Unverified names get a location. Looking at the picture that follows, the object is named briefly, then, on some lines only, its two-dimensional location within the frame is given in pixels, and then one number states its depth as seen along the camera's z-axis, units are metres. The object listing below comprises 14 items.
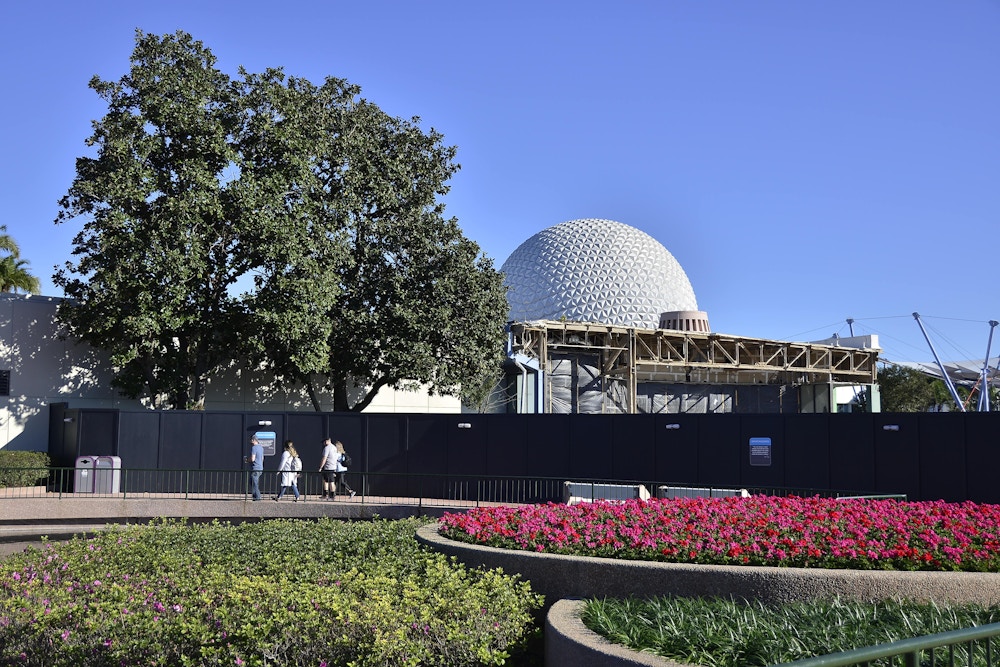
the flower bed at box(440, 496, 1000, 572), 10.30
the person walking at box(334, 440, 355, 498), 24.33
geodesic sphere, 58.72
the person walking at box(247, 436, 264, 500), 23.28
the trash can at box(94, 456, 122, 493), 25.03
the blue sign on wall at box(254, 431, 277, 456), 28.37
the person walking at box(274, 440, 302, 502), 23.67
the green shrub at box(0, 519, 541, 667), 8.77
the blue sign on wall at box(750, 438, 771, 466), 23.58
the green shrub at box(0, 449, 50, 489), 25.61
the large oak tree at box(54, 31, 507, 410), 28.30
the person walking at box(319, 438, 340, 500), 23.88
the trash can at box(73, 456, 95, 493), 24.80
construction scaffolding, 48.25
